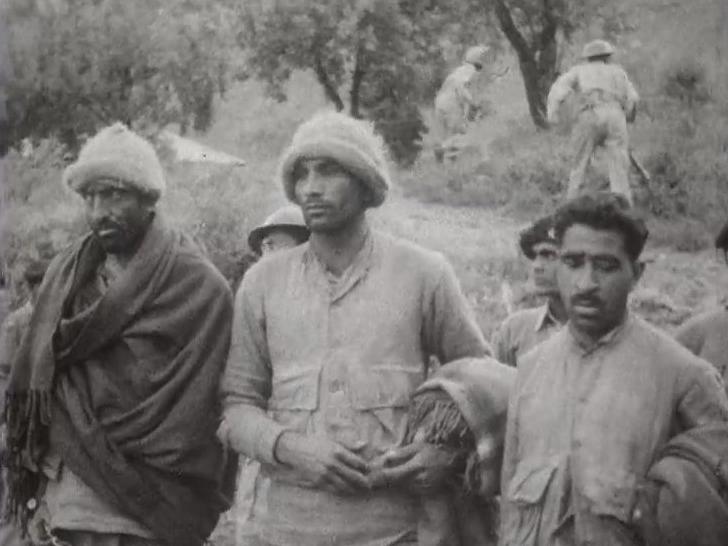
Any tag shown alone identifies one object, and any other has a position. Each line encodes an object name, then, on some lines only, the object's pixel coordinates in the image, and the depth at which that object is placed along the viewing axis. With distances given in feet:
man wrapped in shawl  9.43
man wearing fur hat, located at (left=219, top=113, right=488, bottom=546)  8.69
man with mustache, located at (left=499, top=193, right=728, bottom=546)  7.66
